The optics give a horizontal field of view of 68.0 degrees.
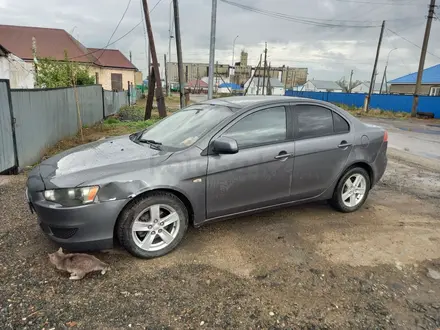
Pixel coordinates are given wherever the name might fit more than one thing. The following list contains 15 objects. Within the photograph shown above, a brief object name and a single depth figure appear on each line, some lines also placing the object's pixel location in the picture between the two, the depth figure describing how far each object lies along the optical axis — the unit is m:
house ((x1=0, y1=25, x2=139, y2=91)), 28.88
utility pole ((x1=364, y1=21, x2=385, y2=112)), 28.45
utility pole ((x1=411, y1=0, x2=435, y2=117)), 23.22
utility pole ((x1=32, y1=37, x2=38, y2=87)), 16.06
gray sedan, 2.93
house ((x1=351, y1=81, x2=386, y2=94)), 83.88
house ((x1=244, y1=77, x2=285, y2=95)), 70.31
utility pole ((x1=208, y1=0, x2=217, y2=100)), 13.37
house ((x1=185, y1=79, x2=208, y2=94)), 71.62
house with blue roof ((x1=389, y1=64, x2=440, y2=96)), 37.38
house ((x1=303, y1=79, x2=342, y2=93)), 80.38
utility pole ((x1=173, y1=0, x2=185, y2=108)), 14.09
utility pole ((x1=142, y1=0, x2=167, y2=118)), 14.09
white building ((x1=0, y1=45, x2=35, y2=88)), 14.63
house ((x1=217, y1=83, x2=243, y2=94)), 73.71
